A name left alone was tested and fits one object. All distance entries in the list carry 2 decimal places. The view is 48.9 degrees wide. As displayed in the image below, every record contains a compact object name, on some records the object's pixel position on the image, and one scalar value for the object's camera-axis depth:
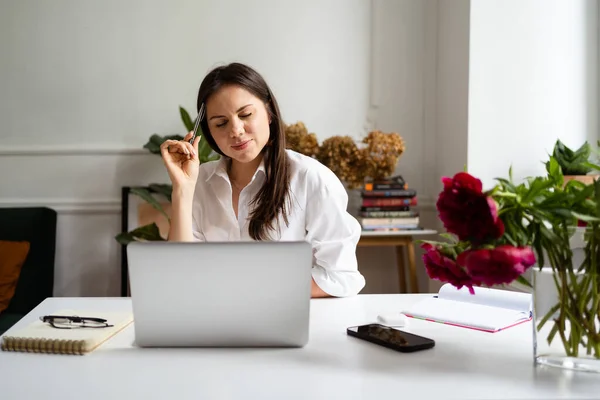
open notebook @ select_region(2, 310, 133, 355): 1.19
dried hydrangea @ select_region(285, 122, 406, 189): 3.17
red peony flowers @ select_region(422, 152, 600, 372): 1.02
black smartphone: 1.20
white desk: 0.97
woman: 1.91
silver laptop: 1.16
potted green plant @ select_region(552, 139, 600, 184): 2.59
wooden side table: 3.21
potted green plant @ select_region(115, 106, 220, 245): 3.10
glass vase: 1.04
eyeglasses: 1.33
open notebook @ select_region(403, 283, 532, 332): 1.40
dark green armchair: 3.06
